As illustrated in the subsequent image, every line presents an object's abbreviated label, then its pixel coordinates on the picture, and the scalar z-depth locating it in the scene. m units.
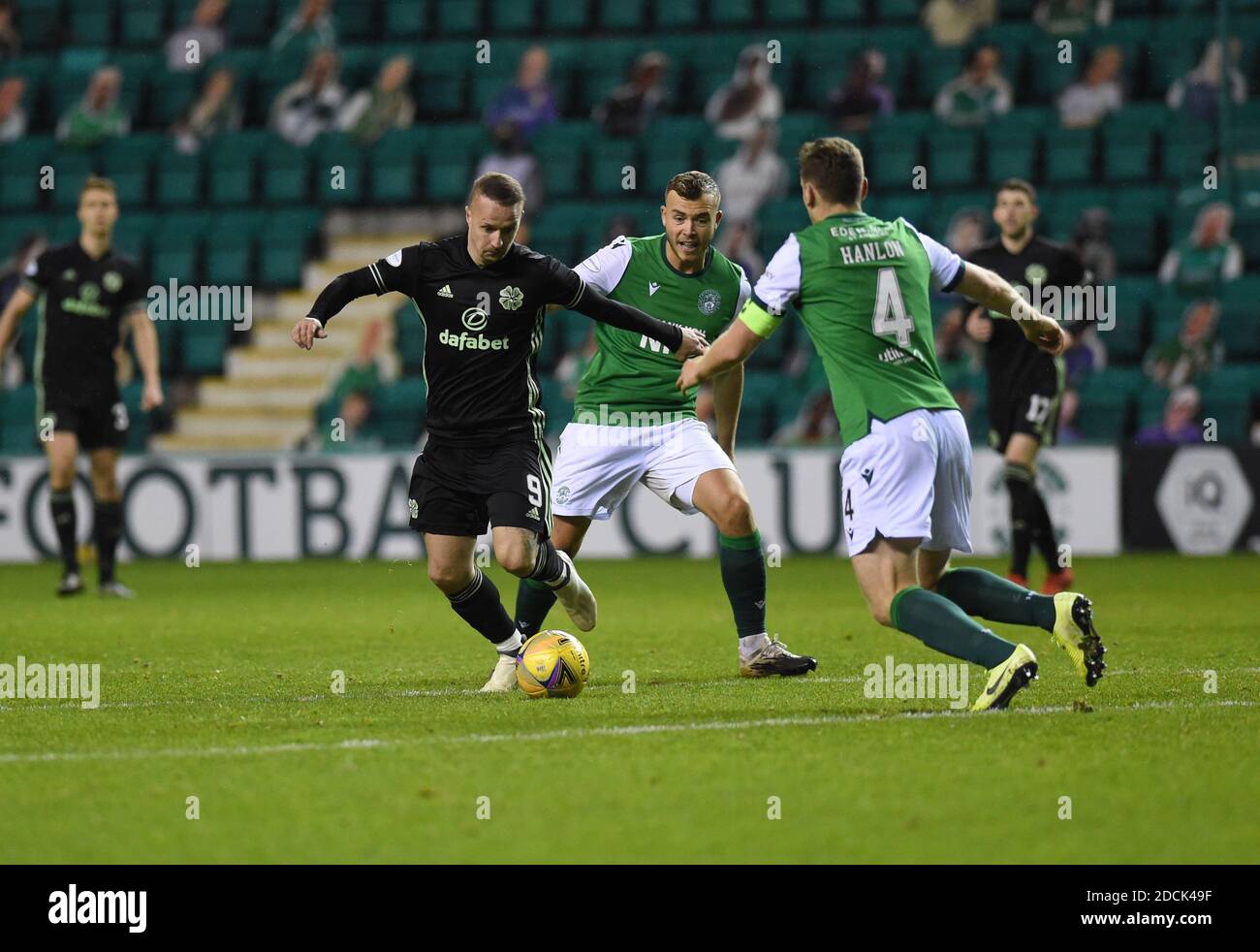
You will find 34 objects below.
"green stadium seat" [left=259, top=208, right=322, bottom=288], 18.28
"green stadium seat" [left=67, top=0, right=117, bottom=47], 20.41
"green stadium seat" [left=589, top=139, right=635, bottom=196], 17.80
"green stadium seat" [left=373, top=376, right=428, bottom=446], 16.42
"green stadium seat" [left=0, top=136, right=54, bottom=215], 18.94
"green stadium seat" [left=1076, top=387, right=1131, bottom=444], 15.27
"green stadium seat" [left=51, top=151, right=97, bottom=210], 18.83
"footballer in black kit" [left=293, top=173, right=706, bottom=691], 7.09
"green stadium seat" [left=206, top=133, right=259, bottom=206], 18.81
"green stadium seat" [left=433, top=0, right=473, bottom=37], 19.62
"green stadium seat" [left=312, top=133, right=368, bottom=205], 18.64
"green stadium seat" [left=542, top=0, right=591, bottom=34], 19.38
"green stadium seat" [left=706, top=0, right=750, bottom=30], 18.95
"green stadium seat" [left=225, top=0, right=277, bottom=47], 20.30
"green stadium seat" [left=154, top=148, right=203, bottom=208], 18.88
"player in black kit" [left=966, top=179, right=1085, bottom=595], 11.09
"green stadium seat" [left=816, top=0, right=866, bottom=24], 18.61
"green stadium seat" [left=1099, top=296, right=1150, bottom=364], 15.87
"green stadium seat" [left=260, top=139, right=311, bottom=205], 18.69
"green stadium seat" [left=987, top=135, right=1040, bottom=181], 17.05
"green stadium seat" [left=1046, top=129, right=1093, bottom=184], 16.95
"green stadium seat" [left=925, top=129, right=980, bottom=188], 17.06
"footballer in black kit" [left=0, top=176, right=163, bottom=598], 11.72
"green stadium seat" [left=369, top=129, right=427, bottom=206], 18.53
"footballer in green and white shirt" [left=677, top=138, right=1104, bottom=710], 6.23
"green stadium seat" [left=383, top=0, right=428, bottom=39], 19.72
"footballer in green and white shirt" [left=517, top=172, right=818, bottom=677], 7.60
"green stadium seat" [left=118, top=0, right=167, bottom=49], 20.25
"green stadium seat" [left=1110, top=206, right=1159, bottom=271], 16.30
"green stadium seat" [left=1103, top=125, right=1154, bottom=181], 16.91
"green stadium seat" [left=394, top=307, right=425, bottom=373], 17.27
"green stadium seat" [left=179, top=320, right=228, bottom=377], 17.92
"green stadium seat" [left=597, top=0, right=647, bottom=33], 19.23
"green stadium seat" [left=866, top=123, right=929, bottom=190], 16.95
